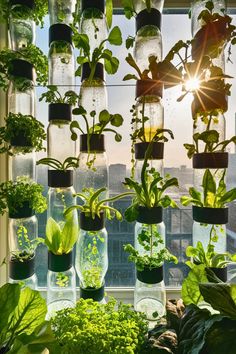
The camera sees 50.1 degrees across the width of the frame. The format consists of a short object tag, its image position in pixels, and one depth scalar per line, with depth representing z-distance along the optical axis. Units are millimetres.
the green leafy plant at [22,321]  606
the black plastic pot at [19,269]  853
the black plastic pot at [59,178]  869
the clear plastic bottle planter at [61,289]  912
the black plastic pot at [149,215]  823
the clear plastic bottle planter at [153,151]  830
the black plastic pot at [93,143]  844
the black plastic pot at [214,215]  788
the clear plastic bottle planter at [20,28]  863
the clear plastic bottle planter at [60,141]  932
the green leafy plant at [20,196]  830
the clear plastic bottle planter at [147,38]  855
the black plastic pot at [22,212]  847
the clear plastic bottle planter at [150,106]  835
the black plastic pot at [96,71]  860
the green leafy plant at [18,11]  859
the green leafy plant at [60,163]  880
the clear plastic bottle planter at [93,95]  883
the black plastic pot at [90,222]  831
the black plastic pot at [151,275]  834
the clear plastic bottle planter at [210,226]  789
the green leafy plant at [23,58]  855
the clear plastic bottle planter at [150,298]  897
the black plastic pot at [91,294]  854
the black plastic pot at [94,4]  870
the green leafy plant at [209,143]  789
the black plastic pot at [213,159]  796
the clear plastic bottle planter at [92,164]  849
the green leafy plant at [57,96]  883
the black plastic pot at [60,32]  880
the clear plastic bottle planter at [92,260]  857
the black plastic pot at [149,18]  850
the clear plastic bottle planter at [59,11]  924
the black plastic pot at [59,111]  877
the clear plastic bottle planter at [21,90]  857
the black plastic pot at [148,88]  827
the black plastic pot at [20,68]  853
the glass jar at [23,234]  900
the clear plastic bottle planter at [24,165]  932
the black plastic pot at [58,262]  864
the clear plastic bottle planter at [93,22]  873
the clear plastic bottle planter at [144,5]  901
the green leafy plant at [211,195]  797
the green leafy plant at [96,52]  834
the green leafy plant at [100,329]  616
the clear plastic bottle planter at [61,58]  884
